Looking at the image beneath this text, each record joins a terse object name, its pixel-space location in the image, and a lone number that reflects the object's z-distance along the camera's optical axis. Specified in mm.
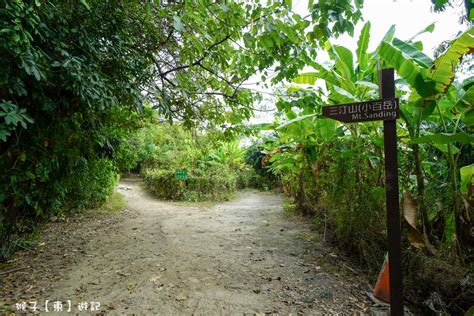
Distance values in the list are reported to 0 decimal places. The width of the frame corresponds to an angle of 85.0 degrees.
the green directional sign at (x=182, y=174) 7949
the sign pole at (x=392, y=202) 1933
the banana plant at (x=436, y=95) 1989
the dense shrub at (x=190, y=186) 8414
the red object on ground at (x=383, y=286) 2326
